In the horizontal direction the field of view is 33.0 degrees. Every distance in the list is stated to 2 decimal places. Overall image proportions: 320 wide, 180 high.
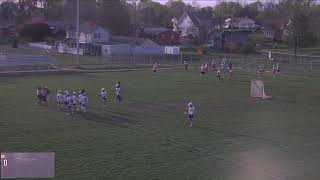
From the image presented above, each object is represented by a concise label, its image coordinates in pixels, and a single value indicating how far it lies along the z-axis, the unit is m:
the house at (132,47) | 82.56
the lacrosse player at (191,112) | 26.67
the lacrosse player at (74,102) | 29.81
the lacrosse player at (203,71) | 55.15
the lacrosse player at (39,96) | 33.09
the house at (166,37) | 104.00
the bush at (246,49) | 88.88
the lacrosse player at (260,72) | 53.97
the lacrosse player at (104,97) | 33.22
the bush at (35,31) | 103.92
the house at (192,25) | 120.81
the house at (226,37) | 100.62
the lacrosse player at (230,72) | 51.60
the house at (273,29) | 115.39
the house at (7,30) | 108.77
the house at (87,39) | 85.00
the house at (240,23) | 138.88
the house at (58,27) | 110.47
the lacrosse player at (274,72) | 53.94
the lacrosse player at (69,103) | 29.73
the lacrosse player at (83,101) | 30.46
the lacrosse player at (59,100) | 31.07
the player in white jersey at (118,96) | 34.31
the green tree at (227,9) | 163.50
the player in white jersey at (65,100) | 30.37
